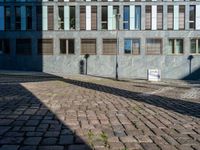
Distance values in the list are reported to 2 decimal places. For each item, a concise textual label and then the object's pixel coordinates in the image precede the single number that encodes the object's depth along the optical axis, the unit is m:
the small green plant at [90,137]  2.96
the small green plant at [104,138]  2.99
